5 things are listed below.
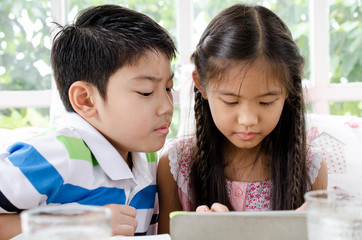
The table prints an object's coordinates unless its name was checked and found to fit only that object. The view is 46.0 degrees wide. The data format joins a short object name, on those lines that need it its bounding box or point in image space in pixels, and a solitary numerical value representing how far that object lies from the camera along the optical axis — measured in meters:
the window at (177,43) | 2.35
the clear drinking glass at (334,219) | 0.46
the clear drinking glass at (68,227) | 0.40
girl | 1.03
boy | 0.93
